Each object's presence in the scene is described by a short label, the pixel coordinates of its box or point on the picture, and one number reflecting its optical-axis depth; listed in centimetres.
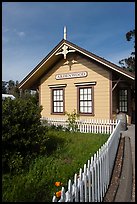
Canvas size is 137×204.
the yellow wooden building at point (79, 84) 1573
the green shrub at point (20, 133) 585
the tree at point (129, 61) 4109
